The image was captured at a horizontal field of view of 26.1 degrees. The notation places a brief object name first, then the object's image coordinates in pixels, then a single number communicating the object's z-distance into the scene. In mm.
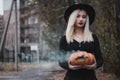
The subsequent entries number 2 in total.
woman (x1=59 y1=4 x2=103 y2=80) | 2790
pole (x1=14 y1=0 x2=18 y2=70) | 18150
